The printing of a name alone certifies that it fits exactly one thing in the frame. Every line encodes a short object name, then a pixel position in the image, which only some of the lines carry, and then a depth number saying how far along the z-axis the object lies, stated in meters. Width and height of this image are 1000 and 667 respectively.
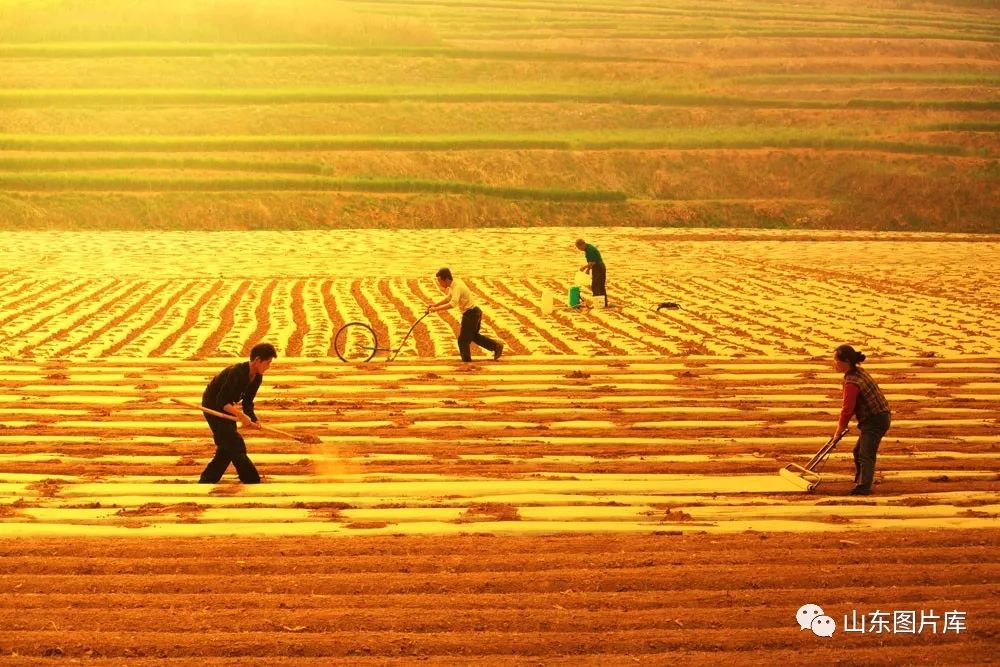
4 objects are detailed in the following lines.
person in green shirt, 39.36
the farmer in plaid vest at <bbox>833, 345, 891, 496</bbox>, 19.45
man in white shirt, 30.28
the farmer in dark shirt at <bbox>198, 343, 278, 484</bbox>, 19.30
